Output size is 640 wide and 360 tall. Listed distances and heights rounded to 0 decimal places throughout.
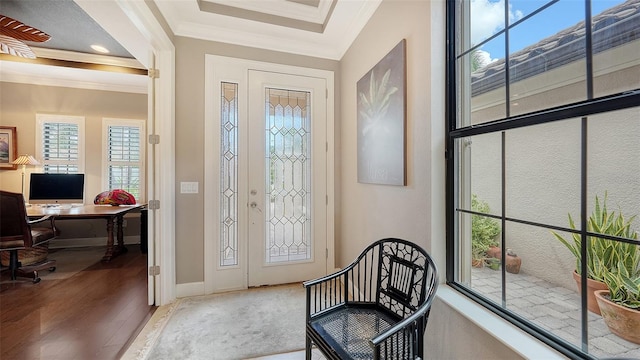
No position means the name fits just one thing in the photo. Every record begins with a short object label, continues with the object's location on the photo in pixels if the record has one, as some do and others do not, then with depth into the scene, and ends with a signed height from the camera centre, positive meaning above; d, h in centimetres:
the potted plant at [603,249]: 80 -23
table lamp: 392 +32
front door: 272 +3
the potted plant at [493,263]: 122 -41
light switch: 251 -6
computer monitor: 402 -13
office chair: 272 -60
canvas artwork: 173 +47
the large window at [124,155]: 444 +47
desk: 330 -43
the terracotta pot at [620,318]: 79 -45
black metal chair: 110 -75
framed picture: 401 +56
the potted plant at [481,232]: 124 -26
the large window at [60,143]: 419 +65
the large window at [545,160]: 82 +9
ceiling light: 352 +191
